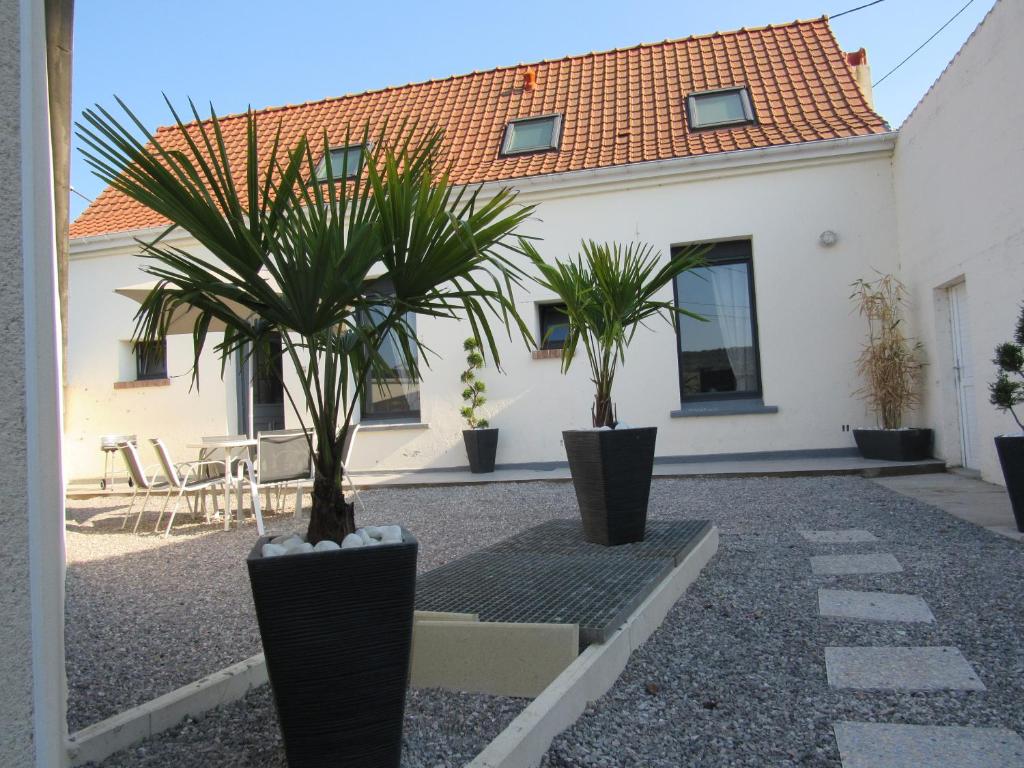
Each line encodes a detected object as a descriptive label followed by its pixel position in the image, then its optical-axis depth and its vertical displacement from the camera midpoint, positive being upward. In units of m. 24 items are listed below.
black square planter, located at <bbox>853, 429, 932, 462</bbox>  7.32 -0.53
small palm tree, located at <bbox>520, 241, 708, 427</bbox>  3.94 +0.56
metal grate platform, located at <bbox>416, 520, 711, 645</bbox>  2.56 -0.69
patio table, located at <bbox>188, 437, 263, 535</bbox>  5.61 -0.30
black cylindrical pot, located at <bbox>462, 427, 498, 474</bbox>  8.55 -0.41
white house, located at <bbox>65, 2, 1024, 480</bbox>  7.77 +1.48
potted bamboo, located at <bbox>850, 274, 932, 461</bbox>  7.40 +0.17
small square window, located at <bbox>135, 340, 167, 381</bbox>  10.18 +0.78
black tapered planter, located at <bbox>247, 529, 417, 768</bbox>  1.55 -0.46
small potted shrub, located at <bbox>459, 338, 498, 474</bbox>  8.58 -0.14
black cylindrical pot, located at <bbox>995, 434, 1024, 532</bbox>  4.04 -0.44
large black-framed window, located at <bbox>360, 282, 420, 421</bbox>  9.40 +0.17
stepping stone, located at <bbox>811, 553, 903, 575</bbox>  3.51 -0.81
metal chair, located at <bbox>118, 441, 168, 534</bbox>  5.90 -0.29
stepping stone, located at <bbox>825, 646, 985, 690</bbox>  2.18 -0.83
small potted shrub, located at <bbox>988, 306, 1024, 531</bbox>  4.04 -0.29
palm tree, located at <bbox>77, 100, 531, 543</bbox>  1.71 +0.40
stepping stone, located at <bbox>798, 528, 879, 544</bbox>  4.25 -0.81
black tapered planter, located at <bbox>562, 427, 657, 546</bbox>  3.83 -0.39
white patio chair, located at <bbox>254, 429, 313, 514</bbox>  5.73 -0.30
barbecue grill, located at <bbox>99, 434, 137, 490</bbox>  7.87 -0.32
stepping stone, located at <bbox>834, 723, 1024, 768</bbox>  1.73 -0.84
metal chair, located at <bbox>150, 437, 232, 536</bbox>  5.72 -0.42
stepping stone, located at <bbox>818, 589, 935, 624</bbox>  2.80 -0.82
